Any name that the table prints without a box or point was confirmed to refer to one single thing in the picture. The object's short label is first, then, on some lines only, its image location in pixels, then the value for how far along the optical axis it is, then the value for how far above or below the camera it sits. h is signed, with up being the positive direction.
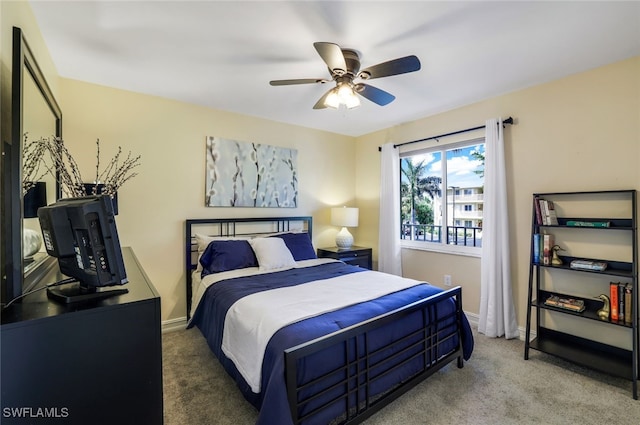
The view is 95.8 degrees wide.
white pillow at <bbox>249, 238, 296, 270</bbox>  3.02 -0.43
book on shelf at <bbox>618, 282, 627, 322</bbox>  2.20 -0.72
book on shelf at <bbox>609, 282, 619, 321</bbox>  2.23 -0.70
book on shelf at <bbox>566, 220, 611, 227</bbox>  2.30 -0.10
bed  1.51 -0.75
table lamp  4.17 -0.12
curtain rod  2.99 +0.94
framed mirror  1.12 +0.12
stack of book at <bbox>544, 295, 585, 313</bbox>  2.40 -0.79
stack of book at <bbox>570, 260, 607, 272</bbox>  2.32 -0.45
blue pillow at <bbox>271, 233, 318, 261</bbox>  3.44 -0.40
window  3.44 +0.21
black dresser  0.90 -0.50
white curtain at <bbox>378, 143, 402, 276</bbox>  4.02 -0.01
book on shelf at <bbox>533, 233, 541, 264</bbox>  2.63 -0.33
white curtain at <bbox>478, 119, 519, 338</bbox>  2.93 -0.40
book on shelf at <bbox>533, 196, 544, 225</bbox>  2.64 +0.00
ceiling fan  1.83 +0.98
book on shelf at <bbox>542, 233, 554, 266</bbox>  2.60 -0.34
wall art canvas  3.42 +0.49
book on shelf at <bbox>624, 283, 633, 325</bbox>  2.18 -0.70
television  1.11 -0.12
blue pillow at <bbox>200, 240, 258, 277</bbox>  2.89 -0.45
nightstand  3.96 -0.59
